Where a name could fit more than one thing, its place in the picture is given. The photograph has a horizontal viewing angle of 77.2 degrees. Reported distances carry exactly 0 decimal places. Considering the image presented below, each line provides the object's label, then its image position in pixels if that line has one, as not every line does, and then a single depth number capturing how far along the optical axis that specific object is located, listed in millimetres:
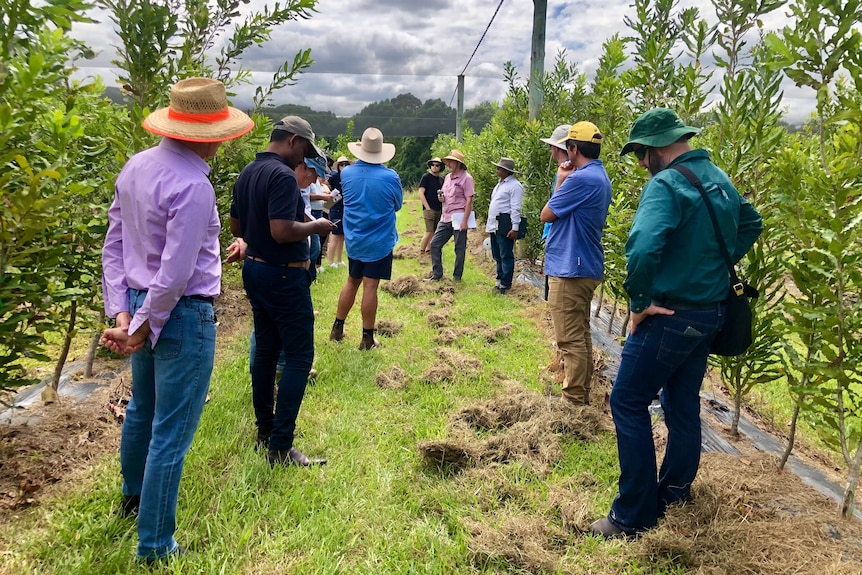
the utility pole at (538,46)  9133
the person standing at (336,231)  9797
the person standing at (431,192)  10250
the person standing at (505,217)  8125
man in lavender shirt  2098
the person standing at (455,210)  8914
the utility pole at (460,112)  22875
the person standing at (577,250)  4055
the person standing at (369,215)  5277
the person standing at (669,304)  2490
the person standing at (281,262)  3107
